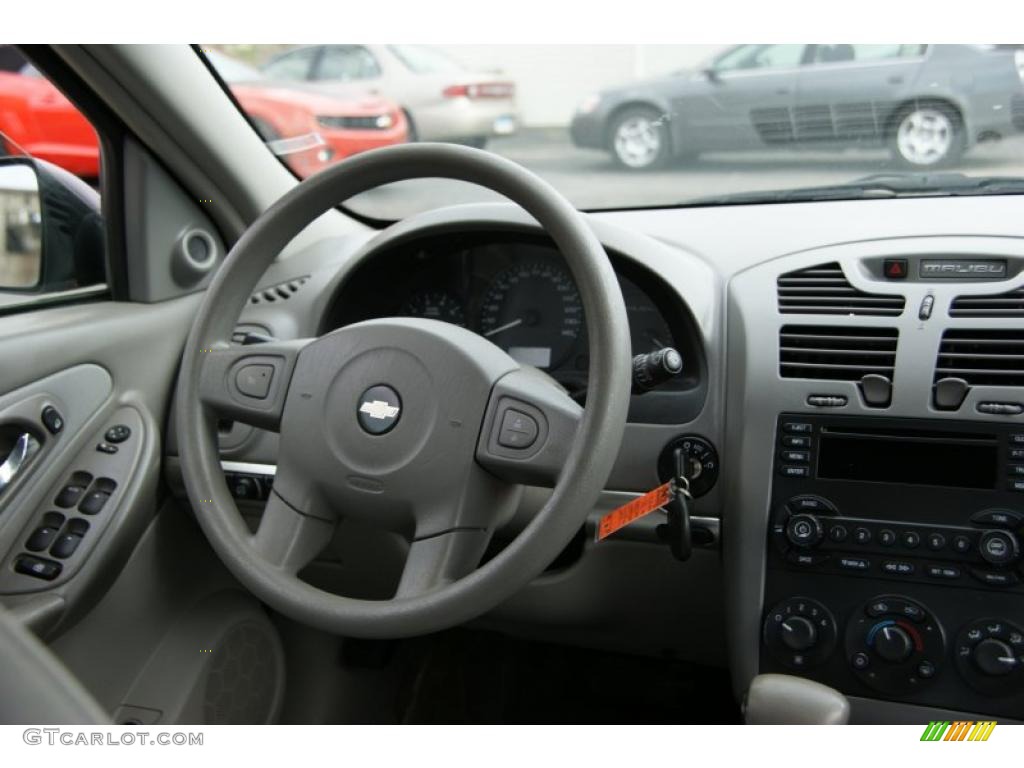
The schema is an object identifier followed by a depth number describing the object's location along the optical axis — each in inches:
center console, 59.4
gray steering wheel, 45.8
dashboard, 59.9
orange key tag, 53.6
